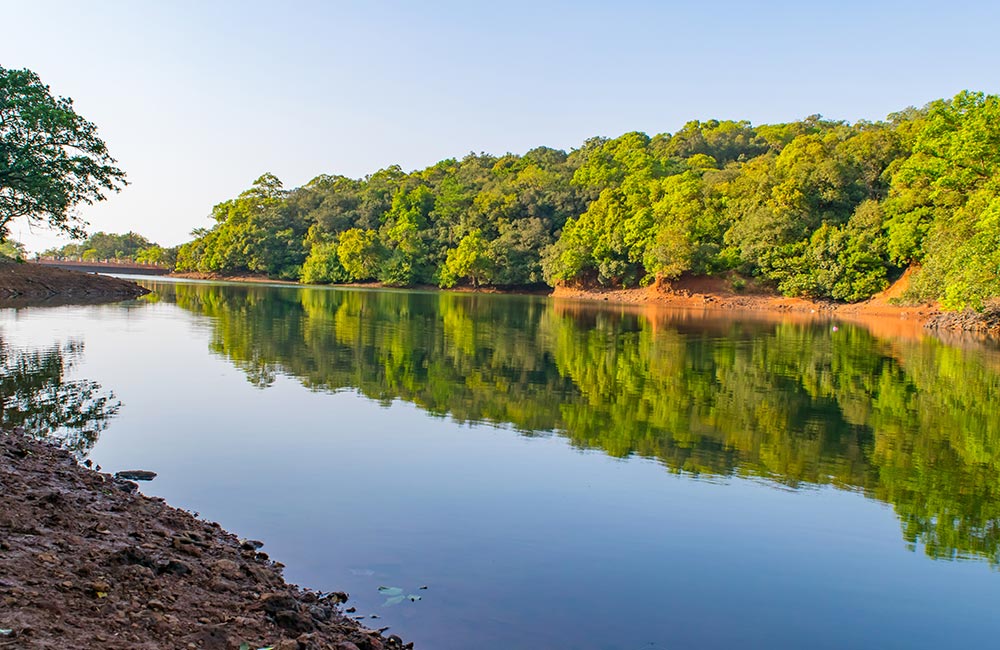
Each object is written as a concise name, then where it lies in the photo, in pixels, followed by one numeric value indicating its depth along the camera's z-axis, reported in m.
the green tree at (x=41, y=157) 30.41
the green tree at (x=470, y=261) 94.38
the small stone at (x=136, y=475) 9.76
